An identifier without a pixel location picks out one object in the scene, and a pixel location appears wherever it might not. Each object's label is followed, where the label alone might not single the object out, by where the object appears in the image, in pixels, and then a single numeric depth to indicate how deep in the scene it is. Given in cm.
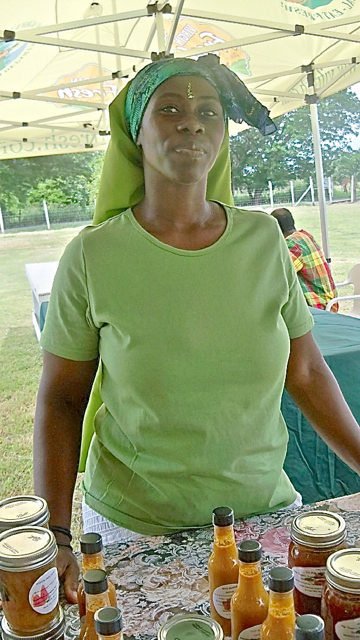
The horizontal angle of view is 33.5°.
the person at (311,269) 417
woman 107
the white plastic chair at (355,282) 493
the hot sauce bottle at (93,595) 65
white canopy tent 313
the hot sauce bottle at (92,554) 73
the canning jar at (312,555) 72
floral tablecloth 88
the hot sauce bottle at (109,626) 54
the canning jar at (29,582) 68
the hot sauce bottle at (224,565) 76
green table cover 224
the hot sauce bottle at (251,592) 65
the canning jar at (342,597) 61
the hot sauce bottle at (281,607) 58
